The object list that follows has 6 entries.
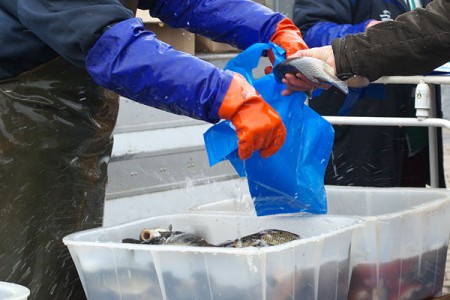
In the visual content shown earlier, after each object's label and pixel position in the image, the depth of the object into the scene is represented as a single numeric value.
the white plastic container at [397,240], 5.19
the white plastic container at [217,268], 4.35
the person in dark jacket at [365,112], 7.20
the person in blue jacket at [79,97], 4.69
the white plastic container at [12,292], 3.71
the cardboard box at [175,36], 8.93
